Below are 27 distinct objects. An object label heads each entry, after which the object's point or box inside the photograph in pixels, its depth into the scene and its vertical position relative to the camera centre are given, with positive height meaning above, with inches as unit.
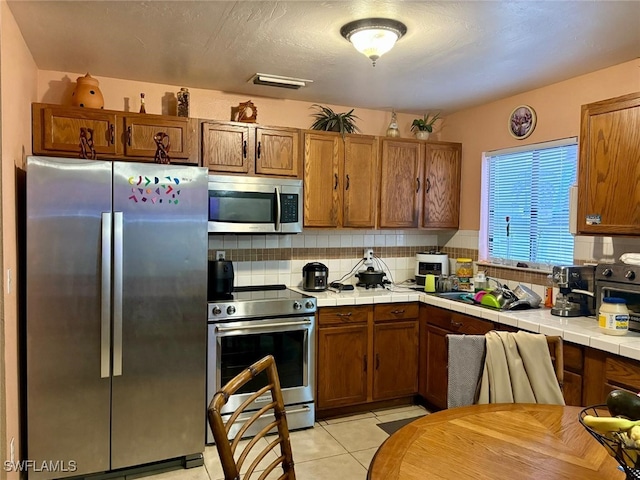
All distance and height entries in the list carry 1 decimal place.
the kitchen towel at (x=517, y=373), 73.0 -22.3
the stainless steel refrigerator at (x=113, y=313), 98.3 -19.6
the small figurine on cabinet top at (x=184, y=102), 130.3 +34.0
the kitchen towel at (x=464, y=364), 73.9 -21.1
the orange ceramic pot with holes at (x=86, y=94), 119.0 +32.9
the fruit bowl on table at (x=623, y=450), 40.1 -18.8
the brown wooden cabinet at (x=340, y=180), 143.6 +14.9
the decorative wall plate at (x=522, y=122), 138.3 +32.6
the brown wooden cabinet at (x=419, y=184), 154.4 +15.2
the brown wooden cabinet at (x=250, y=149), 130.2 +22.0
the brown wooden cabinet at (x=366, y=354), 135.7 -37.5
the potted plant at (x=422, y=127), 163.6 +35.4
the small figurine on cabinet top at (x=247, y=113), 138.3 +33.4
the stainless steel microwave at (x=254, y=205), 128.8 +6.1
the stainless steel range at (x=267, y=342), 119.6 -31.0
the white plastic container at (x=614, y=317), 95.4 -17.3
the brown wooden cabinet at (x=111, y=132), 113.0 +23.1
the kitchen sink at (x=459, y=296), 133.8 -20.0
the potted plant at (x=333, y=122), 149.9 +33.8
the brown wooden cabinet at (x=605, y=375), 87.2 -27.5
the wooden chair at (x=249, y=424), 48.3 -22.9
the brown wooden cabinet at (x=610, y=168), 99.6 +14.2
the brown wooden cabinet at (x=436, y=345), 131.0 -34.6
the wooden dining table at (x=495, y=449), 50.2 -25.7
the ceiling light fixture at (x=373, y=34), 92.1 +38.8
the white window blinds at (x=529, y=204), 133.0 +8.2
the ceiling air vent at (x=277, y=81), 128.1 +40.6
